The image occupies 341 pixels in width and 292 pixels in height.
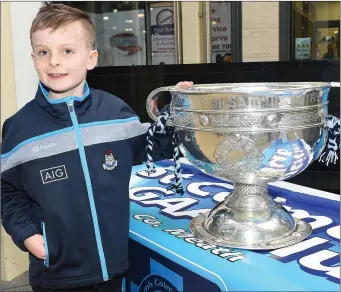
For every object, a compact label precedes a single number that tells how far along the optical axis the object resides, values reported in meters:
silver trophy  0.77
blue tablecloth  0.76
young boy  0.93
